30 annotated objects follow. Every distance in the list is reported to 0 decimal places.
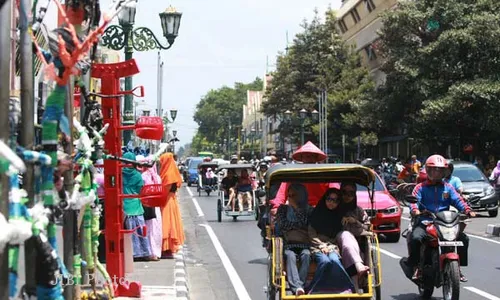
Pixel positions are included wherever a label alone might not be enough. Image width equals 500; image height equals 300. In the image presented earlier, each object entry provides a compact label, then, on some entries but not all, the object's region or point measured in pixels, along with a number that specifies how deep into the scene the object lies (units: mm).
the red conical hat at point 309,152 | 14180
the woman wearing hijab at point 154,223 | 13805
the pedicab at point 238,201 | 23703
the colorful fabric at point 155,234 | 14000
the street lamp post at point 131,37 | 14422
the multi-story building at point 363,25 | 56750
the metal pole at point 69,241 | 6168
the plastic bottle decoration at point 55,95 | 4691
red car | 18094
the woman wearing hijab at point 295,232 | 8992
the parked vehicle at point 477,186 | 25234
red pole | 9773
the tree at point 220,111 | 149500
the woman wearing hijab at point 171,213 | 14102
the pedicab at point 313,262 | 8867
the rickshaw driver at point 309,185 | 10305
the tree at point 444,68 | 31812
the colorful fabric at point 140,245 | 13648
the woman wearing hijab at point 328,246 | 8922
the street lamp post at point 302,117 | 42125
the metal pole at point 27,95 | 4609
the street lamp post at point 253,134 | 116412
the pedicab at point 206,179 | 41188
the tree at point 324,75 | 52125
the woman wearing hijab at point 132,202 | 12562
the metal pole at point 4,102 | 4184
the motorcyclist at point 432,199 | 10461
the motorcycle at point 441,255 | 9750
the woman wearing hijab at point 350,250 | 9069
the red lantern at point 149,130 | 9625
